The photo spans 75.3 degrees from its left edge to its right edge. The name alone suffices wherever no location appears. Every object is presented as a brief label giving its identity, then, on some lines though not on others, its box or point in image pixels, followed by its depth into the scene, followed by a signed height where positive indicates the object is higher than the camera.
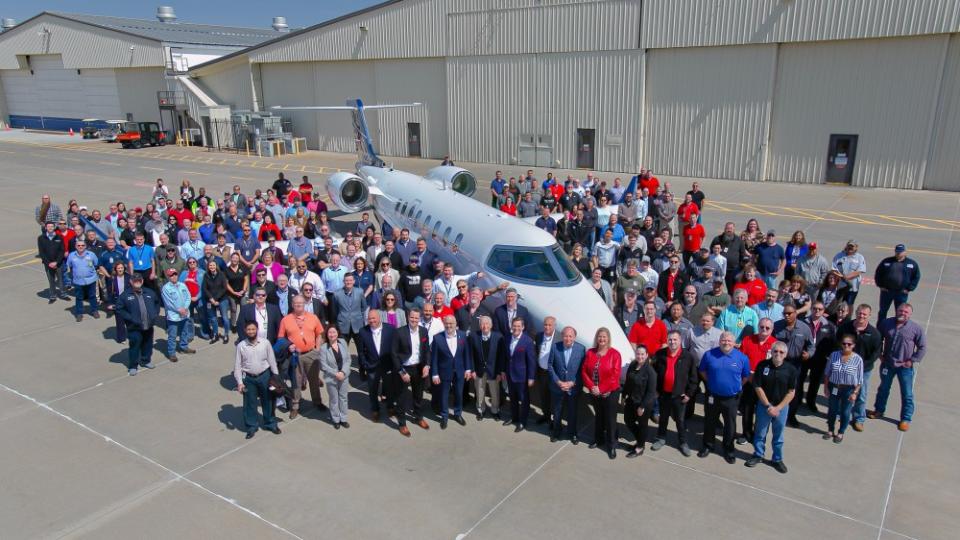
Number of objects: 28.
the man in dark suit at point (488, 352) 8.38 -3.04
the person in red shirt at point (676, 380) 7.67 -3.16
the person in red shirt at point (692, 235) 13.69 -2.49
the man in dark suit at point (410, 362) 8.30 -3.15
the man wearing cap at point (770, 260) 11.41 -2.52
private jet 9.13 -2.21
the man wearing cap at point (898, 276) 10.47 -2.62
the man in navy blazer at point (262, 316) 8.95 -2.72
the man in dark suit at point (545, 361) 8.21 -3.13
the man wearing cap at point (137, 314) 9.94 -2.98
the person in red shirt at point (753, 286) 9.78 -2.56
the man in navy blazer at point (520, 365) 8.23 -3.17
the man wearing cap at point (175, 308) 10.49 -3.05
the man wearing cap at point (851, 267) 10.59 -2.50
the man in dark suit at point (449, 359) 8.29 -3.11
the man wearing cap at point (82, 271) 12.41 -2.86
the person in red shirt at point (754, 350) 7.72 -2.85
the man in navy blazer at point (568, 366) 7.89 -3.06
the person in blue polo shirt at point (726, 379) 7.43 -3.06
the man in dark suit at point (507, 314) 8.75 -2.67
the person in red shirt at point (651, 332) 8.41 -2.80
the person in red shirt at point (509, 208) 17.50 -2.38
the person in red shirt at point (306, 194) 17.45 -1.93
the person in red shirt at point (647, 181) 19.14 -1.84
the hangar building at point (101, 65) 50.56 +5.21
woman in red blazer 7.64 -3.11
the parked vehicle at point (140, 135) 47.38 -0.76
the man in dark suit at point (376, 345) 8.30 -2.90
